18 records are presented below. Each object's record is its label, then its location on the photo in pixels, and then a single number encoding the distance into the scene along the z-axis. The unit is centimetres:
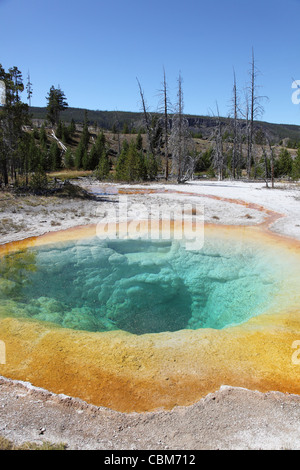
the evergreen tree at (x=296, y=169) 2330
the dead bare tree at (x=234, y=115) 2697
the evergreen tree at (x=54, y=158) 3816
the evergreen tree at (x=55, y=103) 5697
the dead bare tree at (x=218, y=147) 2592
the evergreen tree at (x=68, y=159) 3941
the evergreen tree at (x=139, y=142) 5094
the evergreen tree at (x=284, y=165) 3278
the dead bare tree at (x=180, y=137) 2147
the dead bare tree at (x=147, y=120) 2717
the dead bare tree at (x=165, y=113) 2480
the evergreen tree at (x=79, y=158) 3997
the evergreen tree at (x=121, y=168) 2538
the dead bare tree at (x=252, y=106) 2516
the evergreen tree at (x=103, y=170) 2672
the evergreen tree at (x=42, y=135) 4078
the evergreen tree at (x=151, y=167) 2704
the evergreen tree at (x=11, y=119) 1525
